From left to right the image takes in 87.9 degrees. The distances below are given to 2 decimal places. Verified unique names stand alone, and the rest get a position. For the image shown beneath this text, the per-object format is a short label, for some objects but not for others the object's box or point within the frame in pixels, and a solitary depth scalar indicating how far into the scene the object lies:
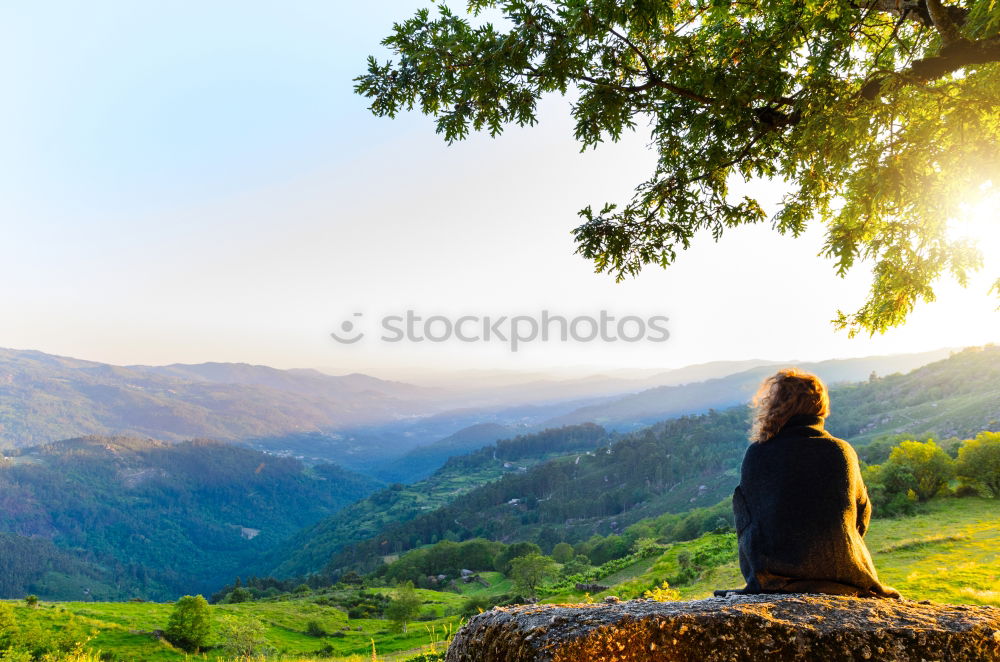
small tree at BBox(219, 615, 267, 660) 49.38
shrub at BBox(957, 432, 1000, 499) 29.02
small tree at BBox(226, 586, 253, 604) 116.06
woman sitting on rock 3.84
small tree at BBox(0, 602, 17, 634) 34.75
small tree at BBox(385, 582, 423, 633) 67.50
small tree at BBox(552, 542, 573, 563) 103.19
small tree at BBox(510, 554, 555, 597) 70.75
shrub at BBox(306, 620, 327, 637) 70.31
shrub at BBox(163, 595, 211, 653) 52.06
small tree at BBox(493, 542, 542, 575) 115.77
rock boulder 2.29
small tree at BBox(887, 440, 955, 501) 30.98
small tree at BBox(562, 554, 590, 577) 76.96
